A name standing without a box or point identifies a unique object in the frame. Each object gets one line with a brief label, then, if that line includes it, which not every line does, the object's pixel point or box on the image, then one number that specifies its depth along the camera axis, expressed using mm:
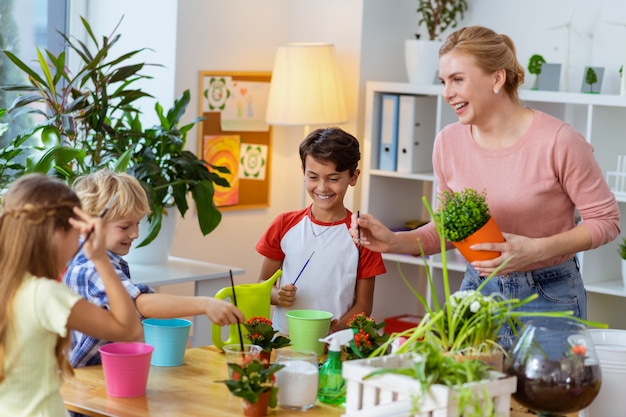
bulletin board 4410
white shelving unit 3869
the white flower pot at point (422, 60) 4289
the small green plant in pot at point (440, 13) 4426
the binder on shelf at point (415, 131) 4312
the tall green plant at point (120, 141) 3518
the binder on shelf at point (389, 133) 4367
